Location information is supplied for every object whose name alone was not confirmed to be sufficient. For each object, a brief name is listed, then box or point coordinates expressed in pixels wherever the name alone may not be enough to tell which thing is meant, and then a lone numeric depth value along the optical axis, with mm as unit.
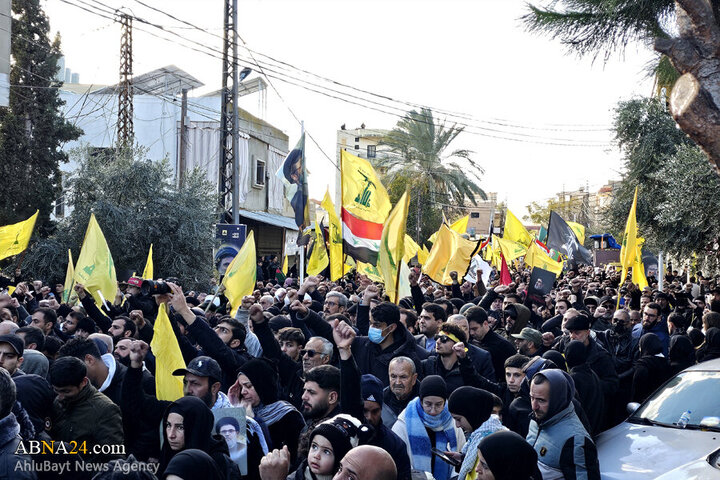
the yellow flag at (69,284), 10766
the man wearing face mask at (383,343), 6441
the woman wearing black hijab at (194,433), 3984
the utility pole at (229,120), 19484
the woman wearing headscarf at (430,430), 4758
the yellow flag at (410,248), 17967
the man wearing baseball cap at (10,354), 5145
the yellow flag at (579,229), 28469
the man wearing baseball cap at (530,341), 7410
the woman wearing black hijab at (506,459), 3443
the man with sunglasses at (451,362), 5891
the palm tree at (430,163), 39500
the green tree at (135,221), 19062
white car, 5188
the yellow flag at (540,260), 13016
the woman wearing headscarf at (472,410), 4395
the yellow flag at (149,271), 11500
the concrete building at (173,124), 30109
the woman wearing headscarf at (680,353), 7837
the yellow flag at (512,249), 19312
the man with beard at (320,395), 4574
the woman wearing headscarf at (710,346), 8070
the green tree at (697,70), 6742
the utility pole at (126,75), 21875
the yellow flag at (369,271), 11082
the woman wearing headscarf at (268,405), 4777
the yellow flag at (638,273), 13039
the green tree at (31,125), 21203
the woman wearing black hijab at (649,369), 7410
